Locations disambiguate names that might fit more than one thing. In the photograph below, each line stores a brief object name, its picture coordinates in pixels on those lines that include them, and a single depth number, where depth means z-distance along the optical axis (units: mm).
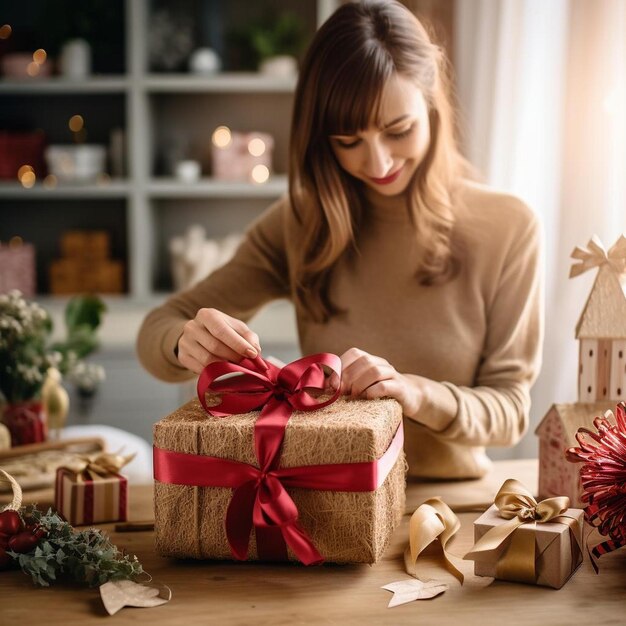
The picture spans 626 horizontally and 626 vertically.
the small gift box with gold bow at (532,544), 919
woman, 1317
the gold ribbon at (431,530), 988
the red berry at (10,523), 992
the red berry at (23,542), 982
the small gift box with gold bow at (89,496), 1149
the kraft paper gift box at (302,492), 939
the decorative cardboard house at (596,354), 1146
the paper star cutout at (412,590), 902
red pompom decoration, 924
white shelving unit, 3359
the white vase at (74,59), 3424
